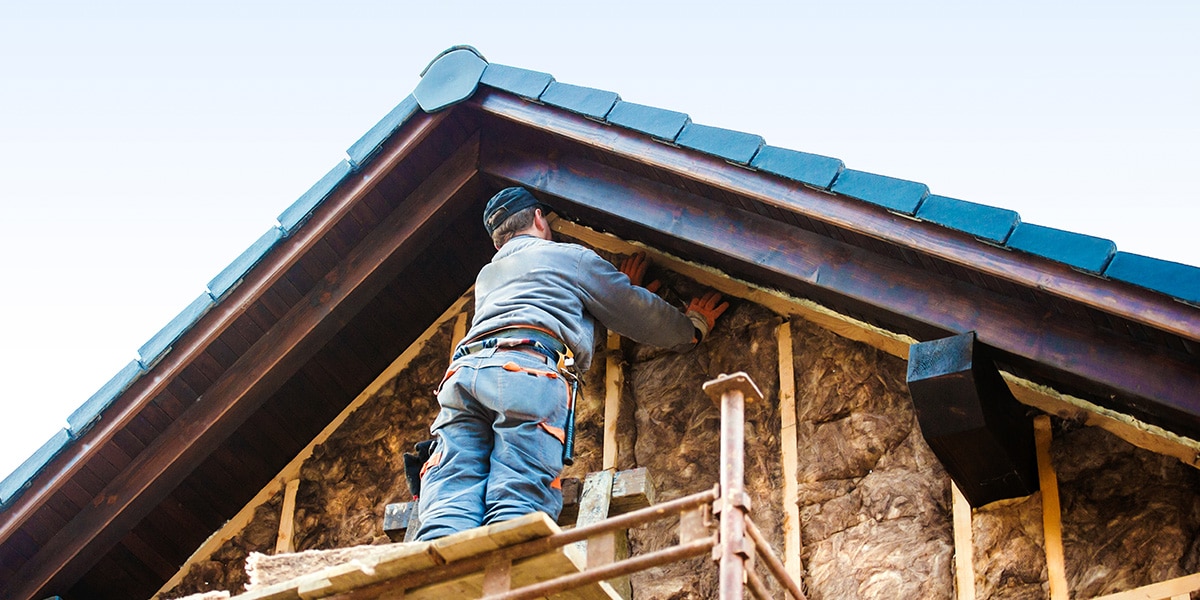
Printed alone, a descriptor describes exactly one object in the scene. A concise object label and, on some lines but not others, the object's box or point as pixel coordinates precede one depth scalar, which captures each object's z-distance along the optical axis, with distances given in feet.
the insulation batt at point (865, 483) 19.81
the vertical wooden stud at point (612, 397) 23.09
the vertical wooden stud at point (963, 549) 19.19
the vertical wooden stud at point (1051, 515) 18.69
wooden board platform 17.03
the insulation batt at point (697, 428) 21.45
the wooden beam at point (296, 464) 25.39
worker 19.61
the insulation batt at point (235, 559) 24.89
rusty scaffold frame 15.92
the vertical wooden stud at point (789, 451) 20.66
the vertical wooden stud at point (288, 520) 24.84
